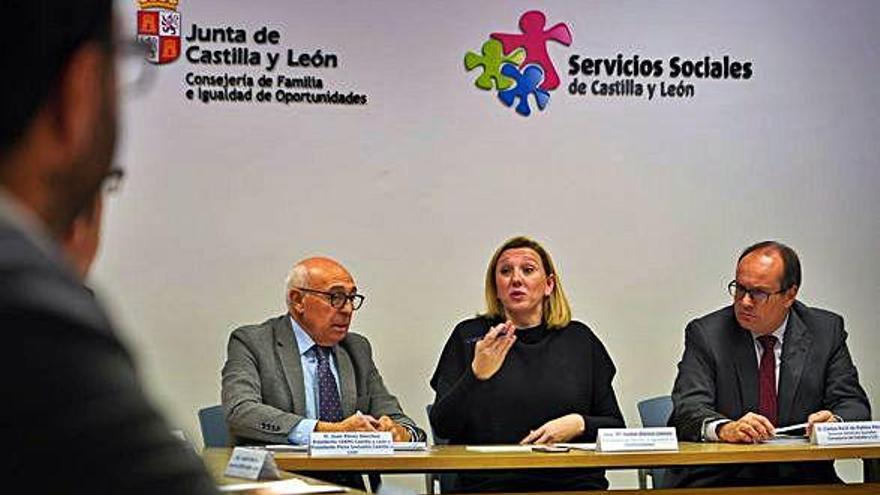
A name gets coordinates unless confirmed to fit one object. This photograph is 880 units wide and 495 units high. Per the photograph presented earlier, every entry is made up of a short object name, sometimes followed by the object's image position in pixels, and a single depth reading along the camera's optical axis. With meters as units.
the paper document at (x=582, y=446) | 4.39
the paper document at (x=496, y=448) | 4.31
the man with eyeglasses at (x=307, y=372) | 4.48
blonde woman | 4.61
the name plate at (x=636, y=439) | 4.25
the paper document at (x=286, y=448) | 4.30
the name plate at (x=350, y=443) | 4.14
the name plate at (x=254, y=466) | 3.10
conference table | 4.04
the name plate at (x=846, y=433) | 4.38
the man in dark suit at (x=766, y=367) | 4.73
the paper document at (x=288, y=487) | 2.81
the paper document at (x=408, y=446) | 4.32
